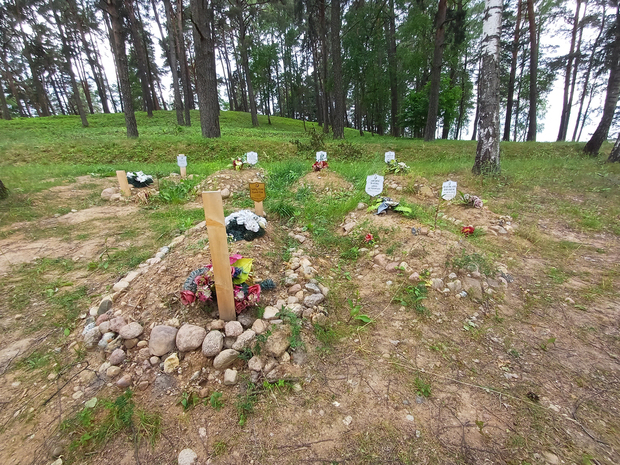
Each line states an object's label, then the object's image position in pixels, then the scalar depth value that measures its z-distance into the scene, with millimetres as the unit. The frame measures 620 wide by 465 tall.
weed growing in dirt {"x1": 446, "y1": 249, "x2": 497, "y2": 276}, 2594
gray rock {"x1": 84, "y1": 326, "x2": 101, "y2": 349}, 1851
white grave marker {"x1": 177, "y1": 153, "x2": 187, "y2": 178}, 5676
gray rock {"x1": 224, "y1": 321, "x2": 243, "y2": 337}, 1809
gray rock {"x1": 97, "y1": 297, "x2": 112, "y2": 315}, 2123
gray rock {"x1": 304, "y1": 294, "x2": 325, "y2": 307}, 2156
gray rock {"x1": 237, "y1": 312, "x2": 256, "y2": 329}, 1925
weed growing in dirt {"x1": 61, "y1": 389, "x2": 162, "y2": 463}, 1308
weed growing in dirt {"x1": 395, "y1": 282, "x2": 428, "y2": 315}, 2217
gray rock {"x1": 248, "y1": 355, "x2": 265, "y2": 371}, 1656
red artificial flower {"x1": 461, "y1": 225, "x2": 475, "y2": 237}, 3447
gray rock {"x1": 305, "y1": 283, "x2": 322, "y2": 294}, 2305
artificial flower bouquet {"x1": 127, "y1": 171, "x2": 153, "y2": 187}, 5633
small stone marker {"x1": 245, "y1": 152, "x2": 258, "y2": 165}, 5719
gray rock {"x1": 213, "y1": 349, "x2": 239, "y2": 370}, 1660
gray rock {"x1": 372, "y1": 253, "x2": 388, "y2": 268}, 2754
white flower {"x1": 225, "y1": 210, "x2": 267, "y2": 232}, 2963
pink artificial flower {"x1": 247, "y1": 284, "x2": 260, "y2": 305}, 2020
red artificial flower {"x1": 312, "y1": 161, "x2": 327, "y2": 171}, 5623
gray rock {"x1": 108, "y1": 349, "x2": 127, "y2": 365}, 1709
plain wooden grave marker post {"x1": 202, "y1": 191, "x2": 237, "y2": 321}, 1688
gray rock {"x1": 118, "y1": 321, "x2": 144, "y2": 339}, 1812
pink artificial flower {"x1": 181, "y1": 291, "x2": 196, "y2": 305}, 1946
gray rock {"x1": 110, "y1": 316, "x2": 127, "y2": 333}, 1902
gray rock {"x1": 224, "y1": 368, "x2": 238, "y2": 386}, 1582
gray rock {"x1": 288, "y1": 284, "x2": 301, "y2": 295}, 2277
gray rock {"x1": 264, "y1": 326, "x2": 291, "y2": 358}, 1747
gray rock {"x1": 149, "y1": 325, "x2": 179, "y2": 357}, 1739
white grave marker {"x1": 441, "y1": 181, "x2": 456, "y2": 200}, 3443
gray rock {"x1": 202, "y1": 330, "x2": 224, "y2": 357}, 1704
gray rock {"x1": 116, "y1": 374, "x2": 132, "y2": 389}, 1573
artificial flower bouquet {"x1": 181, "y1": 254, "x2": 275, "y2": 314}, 1958
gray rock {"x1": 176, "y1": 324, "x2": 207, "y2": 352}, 1736
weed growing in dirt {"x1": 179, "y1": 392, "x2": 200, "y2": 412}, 1470
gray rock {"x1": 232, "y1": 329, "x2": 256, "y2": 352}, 1744
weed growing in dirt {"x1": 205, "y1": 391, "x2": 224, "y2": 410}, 1470
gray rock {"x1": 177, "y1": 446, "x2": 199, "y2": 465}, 1250
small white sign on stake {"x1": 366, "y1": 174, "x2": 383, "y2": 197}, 3715
